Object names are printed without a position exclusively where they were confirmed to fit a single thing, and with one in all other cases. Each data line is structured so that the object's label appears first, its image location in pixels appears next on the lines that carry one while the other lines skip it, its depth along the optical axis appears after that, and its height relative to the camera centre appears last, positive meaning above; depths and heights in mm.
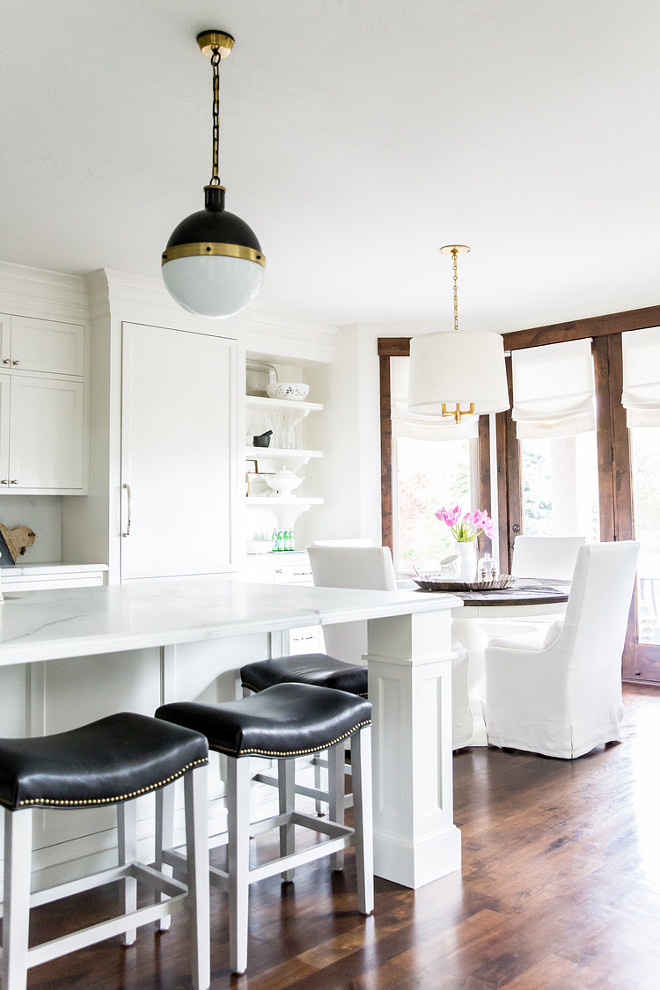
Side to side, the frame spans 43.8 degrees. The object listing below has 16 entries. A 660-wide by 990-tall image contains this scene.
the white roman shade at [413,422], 6012 +880
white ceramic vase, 4262 -107
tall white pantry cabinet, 4629 +609
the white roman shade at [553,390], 5590 +1042
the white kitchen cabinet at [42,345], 4461 +1121
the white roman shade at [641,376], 5230 +1042
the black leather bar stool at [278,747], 1856 -488
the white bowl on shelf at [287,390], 5809 +1088
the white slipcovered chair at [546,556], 4730 -97
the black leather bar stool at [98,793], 1518 -487
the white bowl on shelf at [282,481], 5762 +434
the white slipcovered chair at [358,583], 3498 -180
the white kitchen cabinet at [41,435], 4438 +618
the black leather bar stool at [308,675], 2521 -417
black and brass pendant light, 2221 +771
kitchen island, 2176 -418
